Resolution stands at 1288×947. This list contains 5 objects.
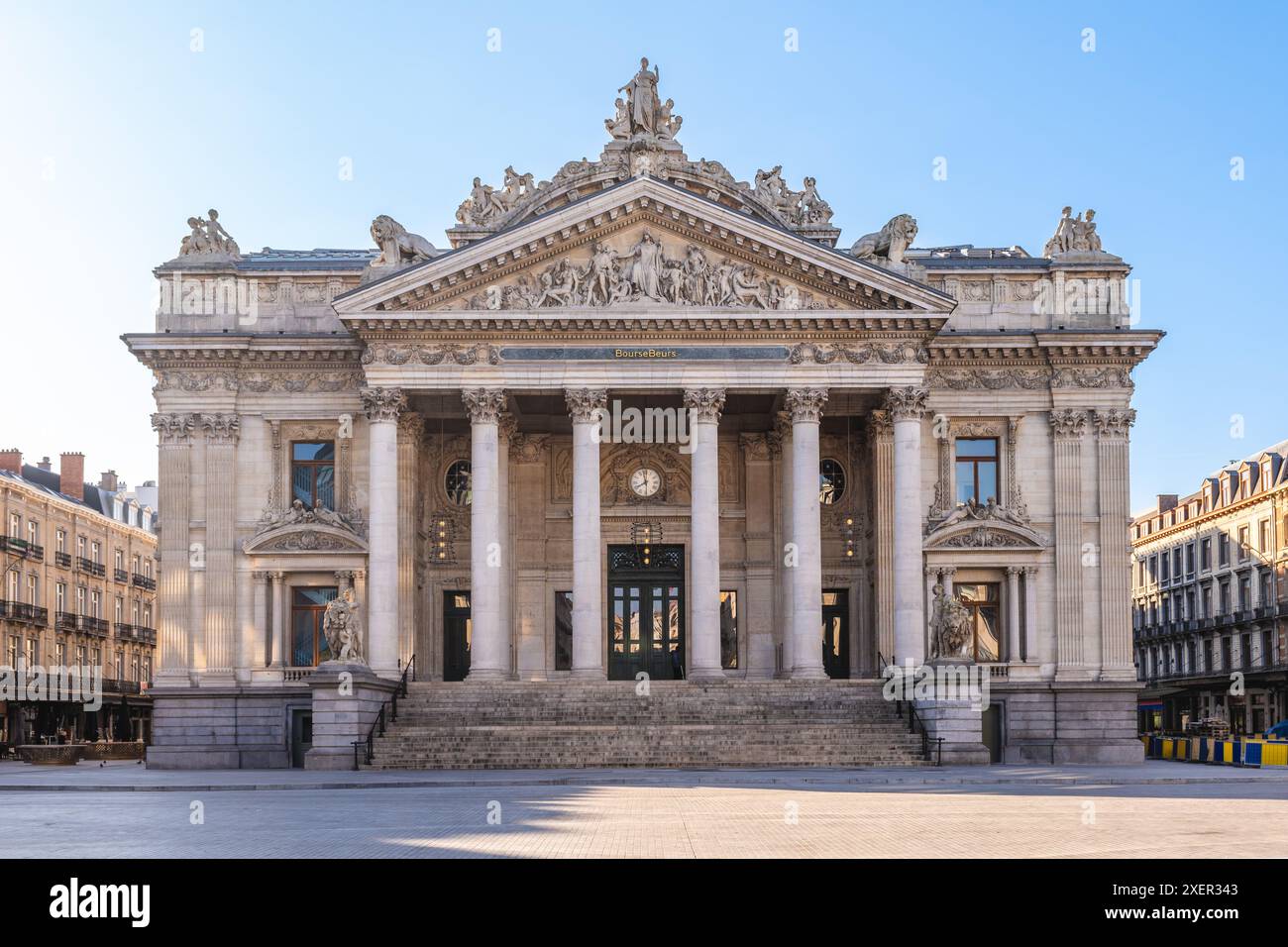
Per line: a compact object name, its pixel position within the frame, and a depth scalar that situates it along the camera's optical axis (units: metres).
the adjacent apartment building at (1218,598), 87.69
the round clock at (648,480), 54.78
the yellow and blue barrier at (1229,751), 47.38
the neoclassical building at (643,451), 48.69
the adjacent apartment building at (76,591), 82.44
